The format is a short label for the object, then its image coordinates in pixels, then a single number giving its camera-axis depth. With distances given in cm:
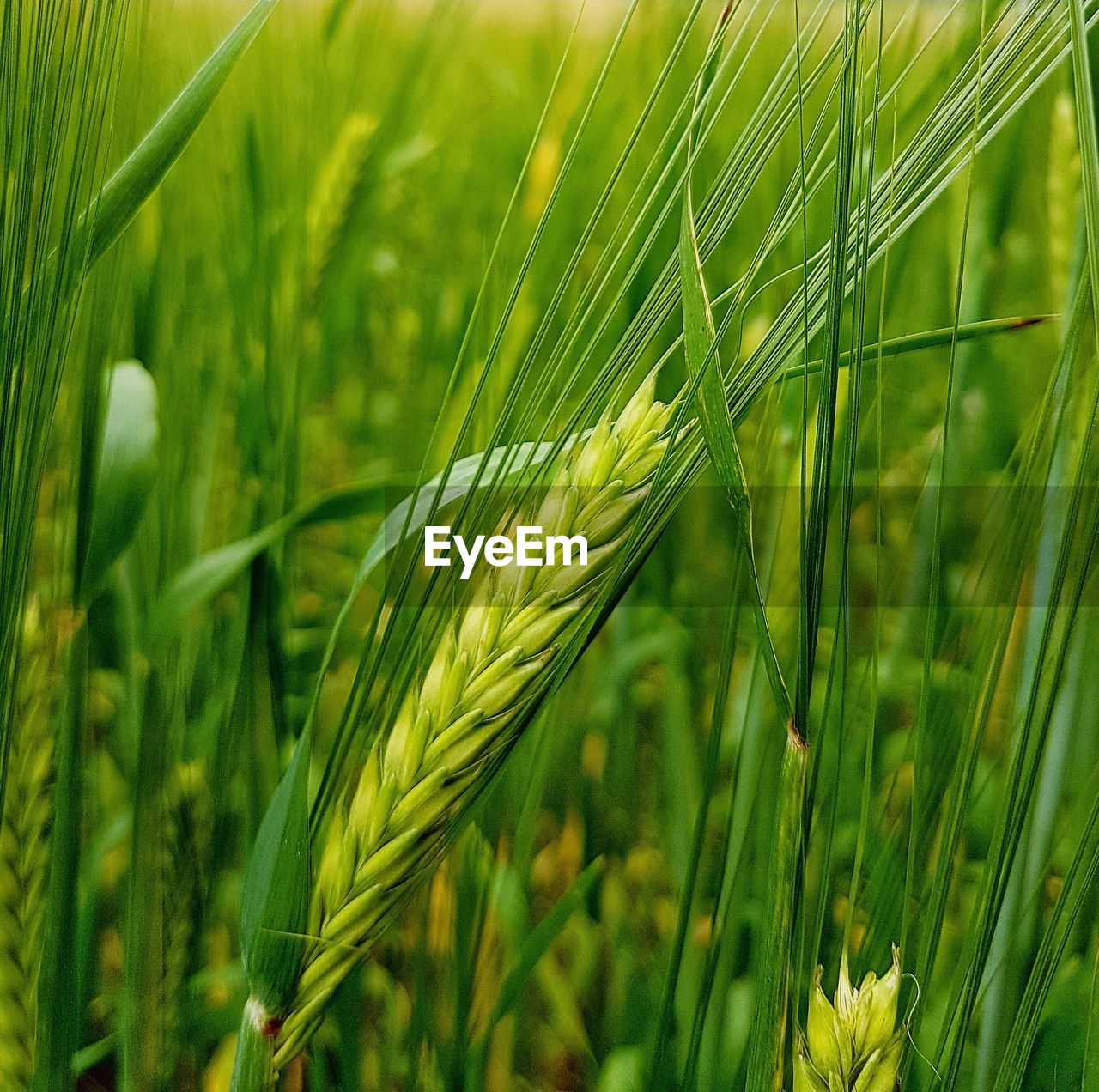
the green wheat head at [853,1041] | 30
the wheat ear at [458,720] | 30
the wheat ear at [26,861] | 32
